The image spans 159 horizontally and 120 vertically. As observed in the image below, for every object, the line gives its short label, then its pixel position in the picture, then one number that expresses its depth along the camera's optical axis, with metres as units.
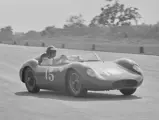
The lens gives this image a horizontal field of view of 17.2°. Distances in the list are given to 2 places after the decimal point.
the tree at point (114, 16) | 107.26
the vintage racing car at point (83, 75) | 12.07
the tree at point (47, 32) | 115.69
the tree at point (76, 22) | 145.38
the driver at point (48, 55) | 14.13
